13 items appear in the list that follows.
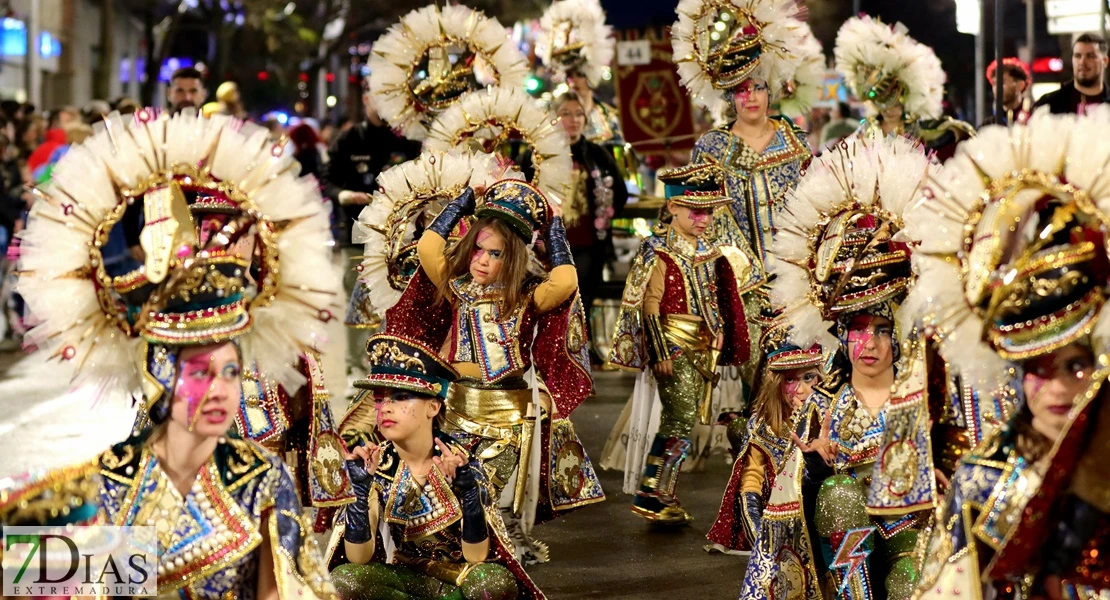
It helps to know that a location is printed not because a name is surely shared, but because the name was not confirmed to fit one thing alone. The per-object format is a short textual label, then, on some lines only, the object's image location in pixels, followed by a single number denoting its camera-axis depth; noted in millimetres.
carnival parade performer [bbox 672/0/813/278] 15711
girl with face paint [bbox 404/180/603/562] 12020
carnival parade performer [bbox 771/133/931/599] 9269
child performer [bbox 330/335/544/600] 10160
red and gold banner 27271
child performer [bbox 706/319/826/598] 10021
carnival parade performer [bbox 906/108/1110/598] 6222
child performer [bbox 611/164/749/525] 14387
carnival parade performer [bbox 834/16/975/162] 19694
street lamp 24759
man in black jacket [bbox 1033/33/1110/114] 17981
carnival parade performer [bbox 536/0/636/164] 23162
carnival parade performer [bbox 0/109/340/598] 6953
